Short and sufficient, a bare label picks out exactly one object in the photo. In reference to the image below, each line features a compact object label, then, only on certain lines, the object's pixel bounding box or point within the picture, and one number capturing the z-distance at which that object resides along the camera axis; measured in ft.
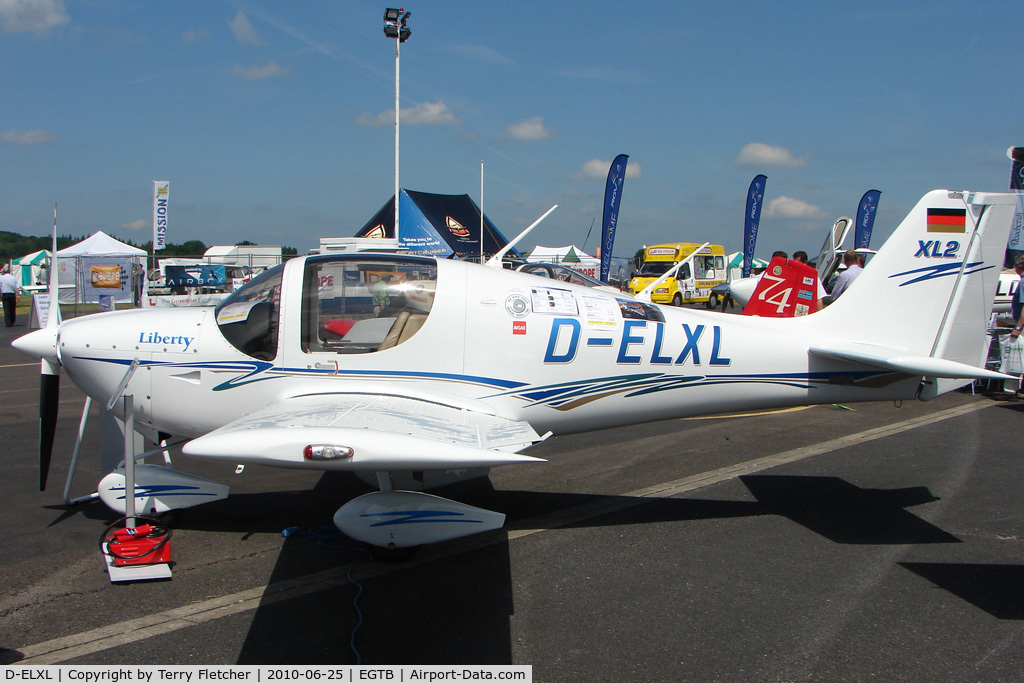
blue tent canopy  80.94
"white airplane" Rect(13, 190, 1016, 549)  14.96
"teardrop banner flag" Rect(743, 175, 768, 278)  90.12
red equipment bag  13.16
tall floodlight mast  82.07
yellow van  101.60
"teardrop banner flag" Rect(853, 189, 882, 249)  89.25
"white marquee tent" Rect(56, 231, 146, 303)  71.05
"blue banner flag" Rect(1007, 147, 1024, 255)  41.91
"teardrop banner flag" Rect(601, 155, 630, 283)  81.10
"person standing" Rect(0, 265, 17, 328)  64.69
